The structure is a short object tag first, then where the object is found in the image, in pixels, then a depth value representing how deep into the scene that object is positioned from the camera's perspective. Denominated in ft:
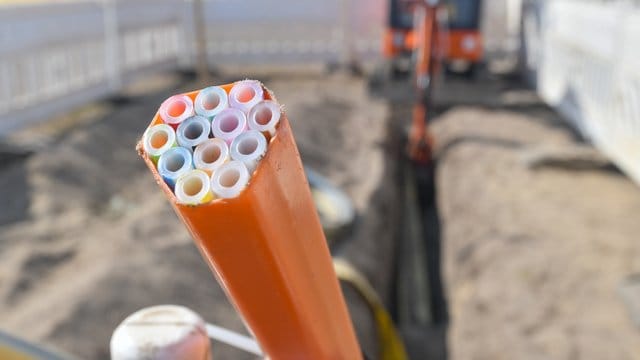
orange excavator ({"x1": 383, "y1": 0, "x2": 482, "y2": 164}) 37.65
